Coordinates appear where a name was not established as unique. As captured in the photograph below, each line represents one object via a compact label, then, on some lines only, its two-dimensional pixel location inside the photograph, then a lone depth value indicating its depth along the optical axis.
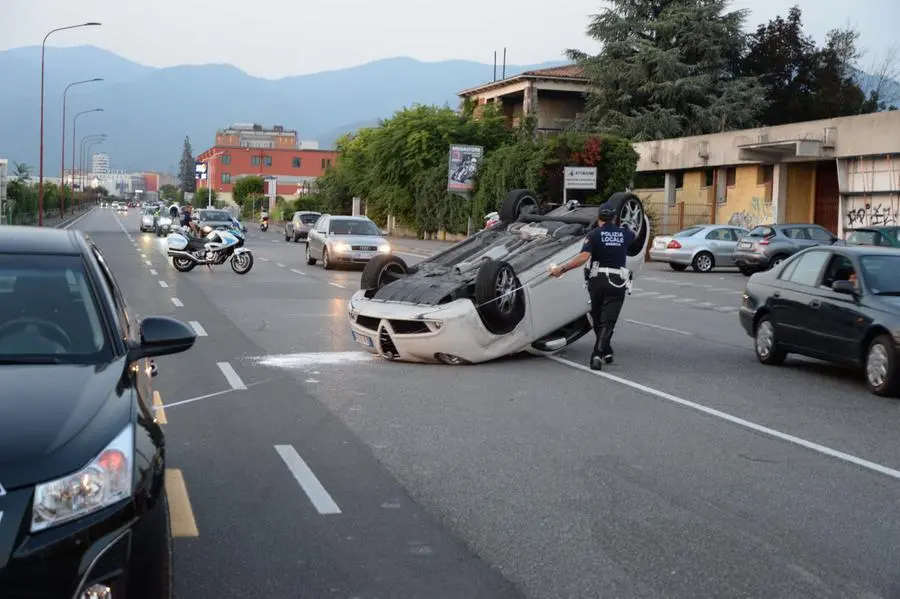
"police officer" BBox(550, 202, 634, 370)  12.36
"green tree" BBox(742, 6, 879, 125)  66.25
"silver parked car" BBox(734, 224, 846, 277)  32.88
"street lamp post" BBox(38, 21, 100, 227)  59.31
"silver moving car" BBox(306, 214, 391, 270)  30.94
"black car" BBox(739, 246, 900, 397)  11.18
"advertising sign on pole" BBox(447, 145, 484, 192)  52.44
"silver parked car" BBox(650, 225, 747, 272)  37.06
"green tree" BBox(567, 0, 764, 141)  61.00
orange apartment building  160.38
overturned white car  12.14
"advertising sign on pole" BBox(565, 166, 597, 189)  41.94
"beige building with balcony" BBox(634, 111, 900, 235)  37.59
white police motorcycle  28.49
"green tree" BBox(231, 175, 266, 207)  130.62
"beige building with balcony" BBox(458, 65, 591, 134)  70.31
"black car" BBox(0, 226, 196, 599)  3.66
